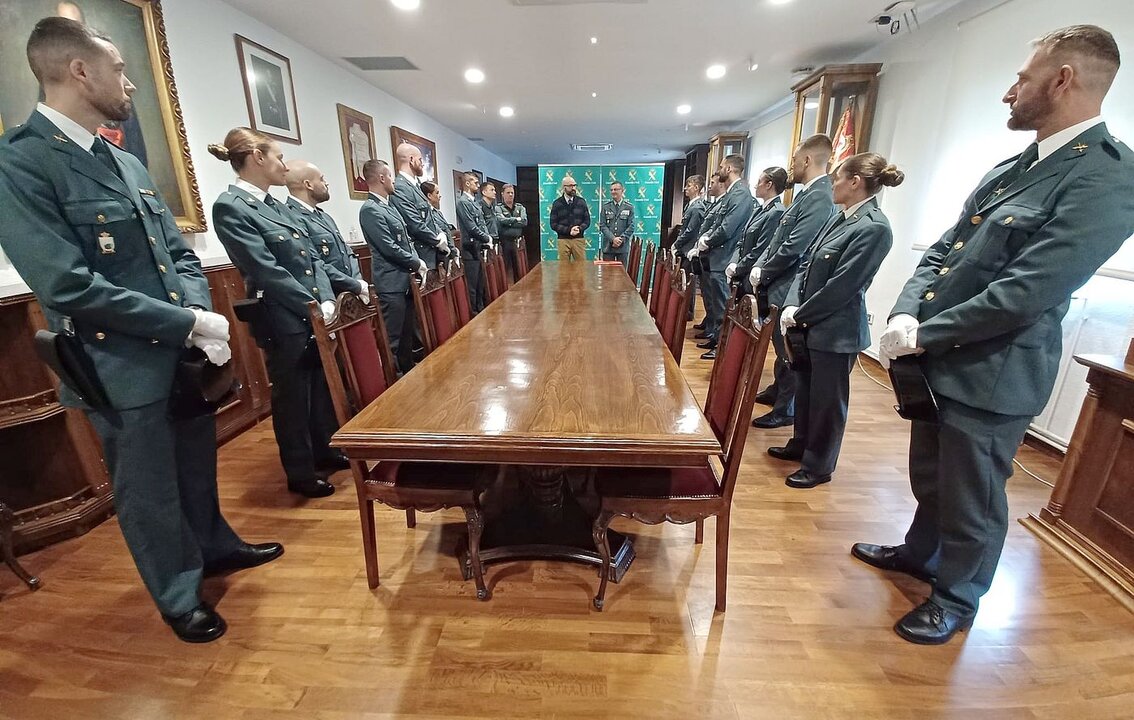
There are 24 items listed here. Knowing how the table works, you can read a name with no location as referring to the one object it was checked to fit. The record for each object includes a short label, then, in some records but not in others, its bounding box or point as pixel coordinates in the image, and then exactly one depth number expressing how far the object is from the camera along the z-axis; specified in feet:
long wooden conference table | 3.63
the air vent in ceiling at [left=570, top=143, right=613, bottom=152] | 29.78
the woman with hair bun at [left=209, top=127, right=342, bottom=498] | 6.02
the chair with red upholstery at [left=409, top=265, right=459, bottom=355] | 6.63
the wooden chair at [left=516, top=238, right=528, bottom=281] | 15.61
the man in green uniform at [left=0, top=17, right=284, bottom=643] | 3.47
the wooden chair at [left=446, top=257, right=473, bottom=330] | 8.26
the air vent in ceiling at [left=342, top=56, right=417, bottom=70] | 12.82
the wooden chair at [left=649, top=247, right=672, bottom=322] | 9.27
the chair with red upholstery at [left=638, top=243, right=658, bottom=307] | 12.71
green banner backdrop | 21.44
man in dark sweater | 19.10
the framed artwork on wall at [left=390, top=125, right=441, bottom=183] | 17.20
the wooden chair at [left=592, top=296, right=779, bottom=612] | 4.18
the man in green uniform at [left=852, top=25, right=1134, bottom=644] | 3.46
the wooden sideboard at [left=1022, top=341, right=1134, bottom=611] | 4.95
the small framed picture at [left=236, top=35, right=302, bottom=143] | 9.93
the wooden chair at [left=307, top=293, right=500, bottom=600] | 4.57
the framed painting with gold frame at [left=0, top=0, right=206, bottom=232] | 5.97
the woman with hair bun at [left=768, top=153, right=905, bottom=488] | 5.97
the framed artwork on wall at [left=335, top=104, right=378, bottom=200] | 13.89
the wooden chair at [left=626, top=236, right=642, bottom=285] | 15.28
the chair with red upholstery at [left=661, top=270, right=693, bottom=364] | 6.82
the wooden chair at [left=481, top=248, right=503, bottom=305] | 11.15
